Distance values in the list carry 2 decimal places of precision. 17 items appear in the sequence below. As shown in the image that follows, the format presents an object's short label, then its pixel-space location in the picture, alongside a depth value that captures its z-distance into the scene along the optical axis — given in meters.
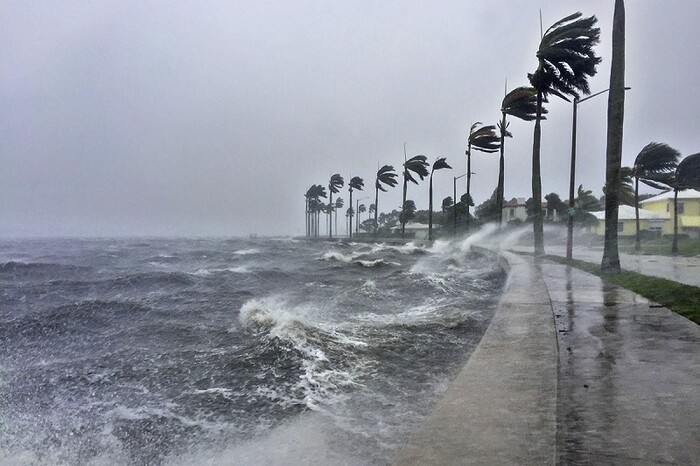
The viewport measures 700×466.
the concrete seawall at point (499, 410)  2.84
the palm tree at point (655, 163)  30.00
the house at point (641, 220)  48.31
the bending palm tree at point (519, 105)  29.26
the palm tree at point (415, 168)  64.31
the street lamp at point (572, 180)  21.34
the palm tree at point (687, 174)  27.31
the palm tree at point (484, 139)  40.75
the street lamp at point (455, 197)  54.61
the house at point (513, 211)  85.12
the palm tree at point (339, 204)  138.88
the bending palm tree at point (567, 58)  20.27
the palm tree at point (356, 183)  98.62
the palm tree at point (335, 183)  107.69
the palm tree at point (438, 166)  55.69
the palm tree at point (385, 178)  77.56
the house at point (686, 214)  43.28
